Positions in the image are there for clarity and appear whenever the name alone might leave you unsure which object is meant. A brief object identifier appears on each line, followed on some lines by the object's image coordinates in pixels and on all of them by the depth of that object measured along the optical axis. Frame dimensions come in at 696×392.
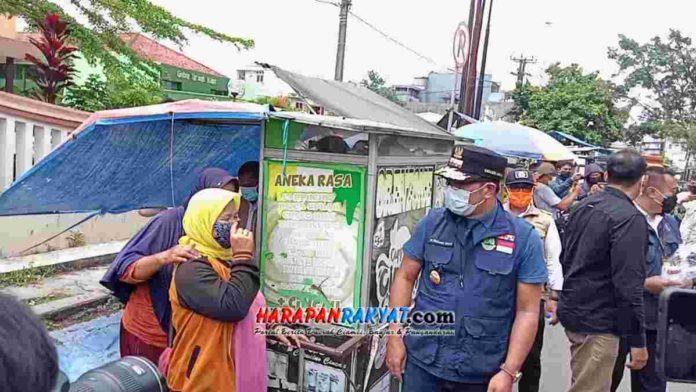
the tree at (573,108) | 24.89
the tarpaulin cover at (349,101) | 3.94
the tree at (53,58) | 7.31
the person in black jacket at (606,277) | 3.18
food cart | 3.23
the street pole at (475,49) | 14.58
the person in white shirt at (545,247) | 4.18
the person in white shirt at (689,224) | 5.23
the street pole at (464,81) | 14.01
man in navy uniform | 2.65
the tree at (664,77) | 32.44
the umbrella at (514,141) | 7.84
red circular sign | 11.47
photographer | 0.89
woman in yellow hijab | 2.53
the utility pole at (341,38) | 13.53
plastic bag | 2.89
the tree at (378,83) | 46.31
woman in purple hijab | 3.05
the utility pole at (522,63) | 36.66
